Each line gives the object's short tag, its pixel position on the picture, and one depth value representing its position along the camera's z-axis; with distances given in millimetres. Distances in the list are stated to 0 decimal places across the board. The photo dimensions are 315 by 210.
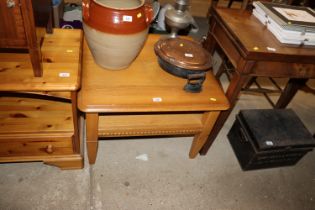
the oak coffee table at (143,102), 1097
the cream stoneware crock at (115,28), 1011
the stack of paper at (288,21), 1167
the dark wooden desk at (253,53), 1117
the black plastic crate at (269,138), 1414
